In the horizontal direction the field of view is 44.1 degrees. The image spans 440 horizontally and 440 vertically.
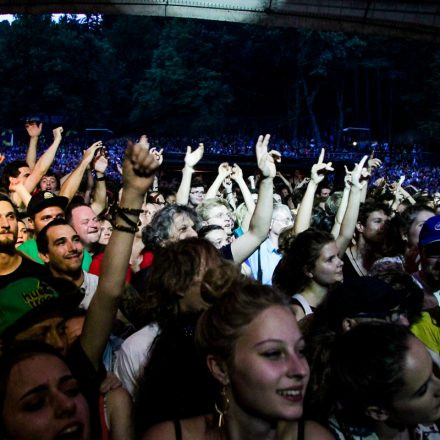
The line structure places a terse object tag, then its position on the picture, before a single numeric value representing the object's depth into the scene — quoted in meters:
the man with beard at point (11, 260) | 3.43
